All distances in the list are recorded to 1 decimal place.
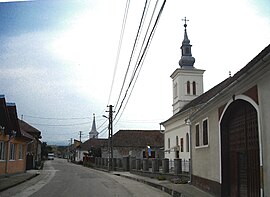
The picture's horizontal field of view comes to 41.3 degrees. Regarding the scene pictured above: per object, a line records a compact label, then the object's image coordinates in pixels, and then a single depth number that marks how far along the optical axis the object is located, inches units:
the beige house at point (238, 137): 339.8
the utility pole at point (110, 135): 1583.4
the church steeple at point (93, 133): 4023.4
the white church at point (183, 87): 1679.4
